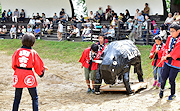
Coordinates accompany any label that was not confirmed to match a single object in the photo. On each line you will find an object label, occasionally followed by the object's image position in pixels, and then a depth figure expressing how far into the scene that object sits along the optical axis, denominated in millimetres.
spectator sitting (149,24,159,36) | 12548
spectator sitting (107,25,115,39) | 14031
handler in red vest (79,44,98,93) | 6707
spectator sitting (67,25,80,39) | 16019
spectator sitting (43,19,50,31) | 18391
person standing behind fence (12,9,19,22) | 20906
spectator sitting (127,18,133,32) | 13636
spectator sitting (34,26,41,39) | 17916
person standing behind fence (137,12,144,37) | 13518
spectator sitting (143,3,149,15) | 15161
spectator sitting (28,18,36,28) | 18741
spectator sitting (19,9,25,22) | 20719
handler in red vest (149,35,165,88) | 6638
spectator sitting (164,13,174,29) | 12462
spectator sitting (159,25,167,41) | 11656
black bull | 5875
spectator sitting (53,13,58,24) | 18469
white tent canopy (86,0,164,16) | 15420
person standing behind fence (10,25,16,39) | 18897
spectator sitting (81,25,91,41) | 15375
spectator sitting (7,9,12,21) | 21303
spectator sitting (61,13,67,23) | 18273
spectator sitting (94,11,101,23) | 16234
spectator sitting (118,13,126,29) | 14374
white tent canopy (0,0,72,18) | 20500
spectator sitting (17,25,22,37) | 18666
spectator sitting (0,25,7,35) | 19531
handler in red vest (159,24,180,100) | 5062
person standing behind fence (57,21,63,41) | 16688
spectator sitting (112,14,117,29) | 14920
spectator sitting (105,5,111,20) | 16344
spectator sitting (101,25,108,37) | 14367
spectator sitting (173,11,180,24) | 12038
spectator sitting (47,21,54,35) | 17836
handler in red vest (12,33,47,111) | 4340
